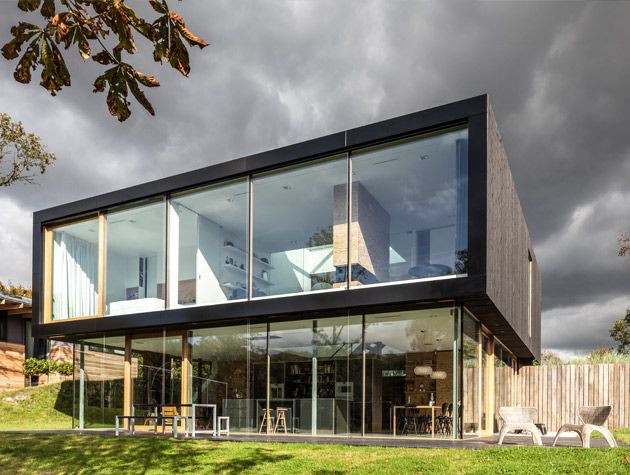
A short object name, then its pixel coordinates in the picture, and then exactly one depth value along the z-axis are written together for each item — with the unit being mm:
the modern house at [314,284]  11852
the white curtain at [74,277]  16703
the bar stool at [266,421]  13625
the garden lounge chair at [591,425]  9516
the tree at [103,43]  3256
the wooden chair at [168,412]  14727
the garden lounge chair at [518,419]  10188
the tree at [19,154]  22375
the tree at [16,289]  37112
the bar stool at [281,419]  13453
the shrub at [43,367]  24797
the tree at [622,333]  29838
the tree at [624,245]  27172
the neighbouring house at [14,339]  25109
